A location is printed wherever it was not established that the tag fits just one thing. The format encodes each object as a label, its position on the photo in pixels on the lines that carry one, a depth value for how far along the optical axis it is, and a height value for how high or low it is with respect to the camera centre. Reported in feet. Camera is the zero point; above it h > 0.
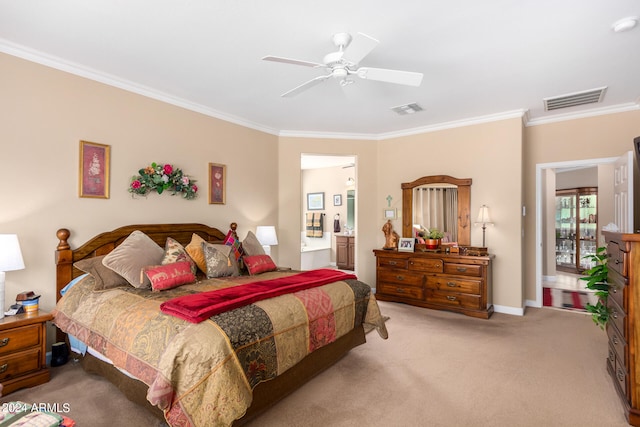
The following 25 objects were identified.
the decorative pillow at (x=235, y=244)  12.25 -1.01
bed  5.97 -2.57
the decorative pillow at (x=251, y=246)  12.78 -1.10
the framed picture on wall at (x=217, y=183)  14.55 +1.49
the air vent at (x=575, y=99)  12.42 +4.64
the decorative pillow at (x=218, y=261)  11.13 -1.47
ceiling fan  7.68 +3.74
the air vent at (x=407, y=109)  14.17 +4.72
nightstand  8.00 -3.28
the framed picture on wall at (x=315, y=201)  29.78 +1.47
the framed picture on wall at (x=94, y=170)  10.77 +1.54
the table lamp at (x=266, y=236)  15.20 -0.83
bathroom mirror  28.14 +0.90
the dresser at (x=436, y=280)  14.47 -2.89
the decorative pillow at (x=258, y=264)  11.90 -1.66
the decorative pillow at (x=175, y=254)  10.48 -1.18
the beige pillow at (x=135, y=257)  9.52 -1.19
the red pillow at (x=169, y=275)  9.35 -1.65
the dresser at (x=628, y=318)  7.06 -2.18
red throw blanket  6.85 -1.84
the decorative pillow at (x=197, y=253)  11.37 -1.21
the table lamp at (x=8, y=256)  8.09 -0.95
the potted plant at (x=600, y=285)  8.80 -1.78
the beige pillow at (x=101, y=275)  9.33 -1.61
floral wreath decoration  12.02 +1.34
